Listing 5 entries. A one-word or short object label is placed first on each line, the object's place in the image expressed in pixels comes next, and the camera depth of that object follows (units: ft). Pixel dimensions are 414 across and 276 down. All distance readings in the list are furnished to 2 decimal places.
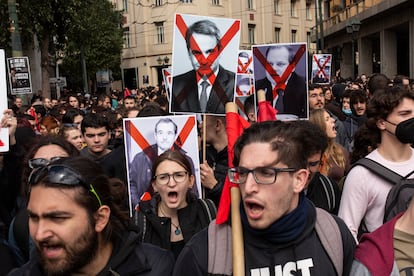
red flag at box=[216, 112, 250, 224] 7.32
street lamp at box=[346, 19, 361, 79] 63.34
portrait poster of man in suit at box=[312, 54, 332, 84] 39.29
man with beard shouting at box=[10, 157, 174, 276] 6.72
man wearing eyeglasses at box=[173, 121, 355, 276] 6.77
